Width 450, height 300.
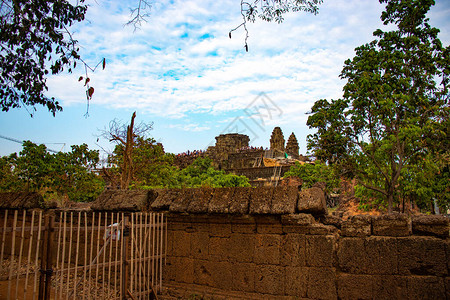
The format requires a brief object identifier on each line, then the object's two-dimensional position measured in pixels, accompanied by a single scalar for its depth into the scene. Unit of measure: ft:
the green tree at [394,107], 35.78
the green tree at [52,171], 51.11
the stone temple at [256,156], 107.24
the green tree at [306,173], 83.30
